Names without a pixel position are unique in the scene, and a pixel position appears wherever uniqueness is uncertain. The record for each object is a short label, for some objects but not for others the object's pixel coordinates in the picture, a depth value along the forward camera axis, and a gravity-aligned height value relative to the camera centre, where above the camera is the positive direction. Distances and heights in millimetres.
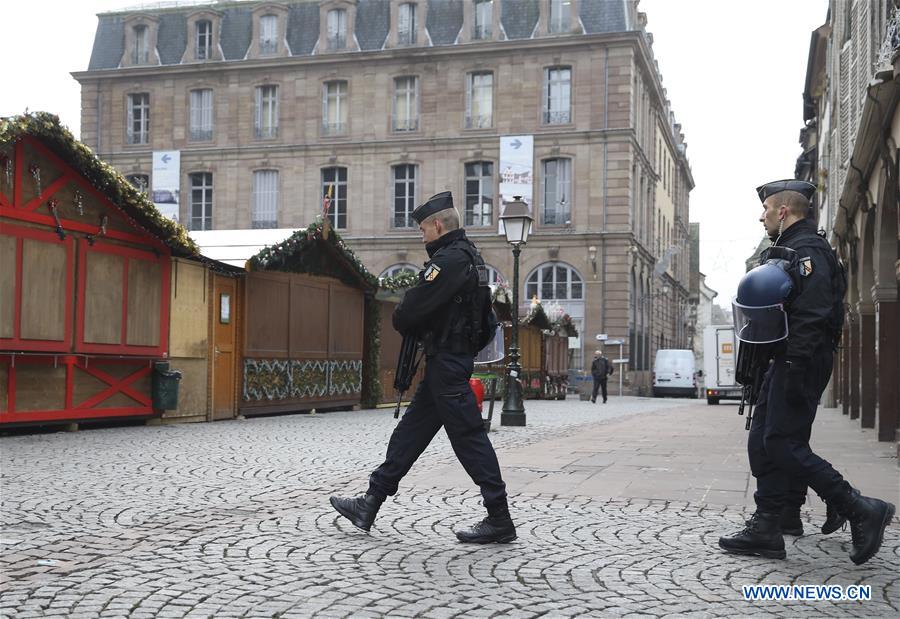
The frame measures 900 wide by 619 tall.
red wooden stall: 11742 +698
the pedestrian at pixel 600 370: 31953 -773
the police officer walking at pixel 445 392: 5715 -269
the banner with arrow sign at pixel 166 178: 46656 +7063
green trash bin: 14227 -614
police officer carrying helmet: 5223 -163
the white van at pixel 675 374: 43344 -1197
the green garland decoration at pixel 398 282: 21609 +1245
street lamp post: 16891 +338
